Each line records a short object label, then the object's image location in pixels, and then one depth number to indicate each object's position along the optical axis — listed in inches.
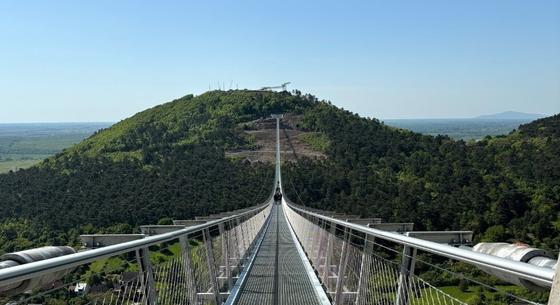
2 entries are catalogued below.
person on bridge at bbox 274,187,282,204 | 2177.2
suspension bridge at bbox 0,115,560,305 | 90.0
